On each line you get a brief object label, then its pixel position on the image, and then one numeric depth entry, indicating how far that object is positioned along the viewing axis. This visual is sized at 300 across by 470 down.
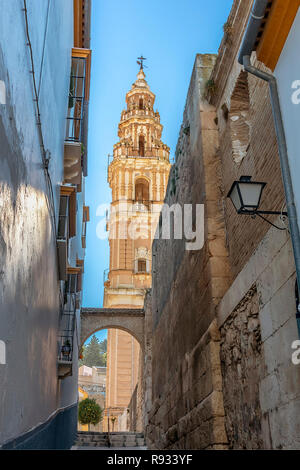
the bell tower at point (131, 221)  30.47
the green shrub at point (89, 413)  25.55
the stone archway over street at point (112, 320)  19.88
